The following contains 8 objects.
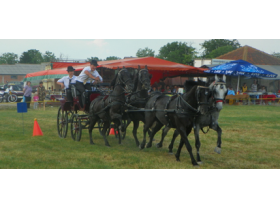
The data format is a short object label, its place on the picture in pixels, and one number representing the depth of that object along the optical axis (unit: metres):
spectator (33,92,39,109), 22.94
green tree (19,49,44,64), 112.19
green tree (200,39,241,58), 77.96
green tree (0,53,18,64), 124.55
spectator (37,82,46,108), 23.61
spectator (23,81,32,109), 22.83
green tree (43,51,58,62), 115.18
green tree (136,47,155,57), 107.03
